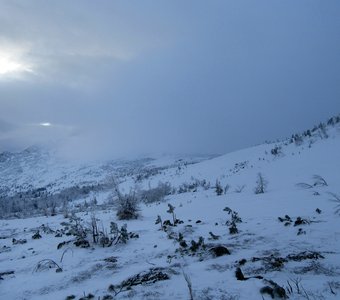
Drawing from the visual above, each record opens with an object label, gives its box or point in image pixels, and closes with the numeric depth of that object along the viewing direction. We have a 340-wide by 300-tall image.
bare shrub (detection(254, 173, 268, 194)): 16.92
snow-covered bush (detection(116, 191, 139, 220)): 15.02
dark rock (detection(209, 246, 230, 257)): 6.12
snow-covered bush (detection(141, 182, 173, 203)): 29.56
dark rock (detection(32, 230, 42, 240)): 11.66
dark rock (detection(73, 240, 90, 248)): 8.40
